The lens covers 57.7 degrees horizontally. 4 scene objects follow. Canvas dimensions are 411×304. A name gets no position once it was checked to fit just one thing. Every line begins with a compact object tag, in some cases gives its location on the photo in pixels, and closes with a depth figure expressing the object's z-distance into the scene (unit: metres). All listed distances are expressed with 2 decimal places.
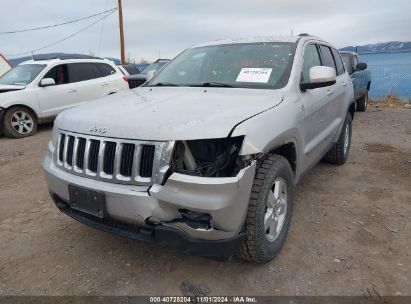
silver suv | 2.28
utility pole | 20.84
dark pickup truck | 8.94
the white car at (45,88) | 7.90
